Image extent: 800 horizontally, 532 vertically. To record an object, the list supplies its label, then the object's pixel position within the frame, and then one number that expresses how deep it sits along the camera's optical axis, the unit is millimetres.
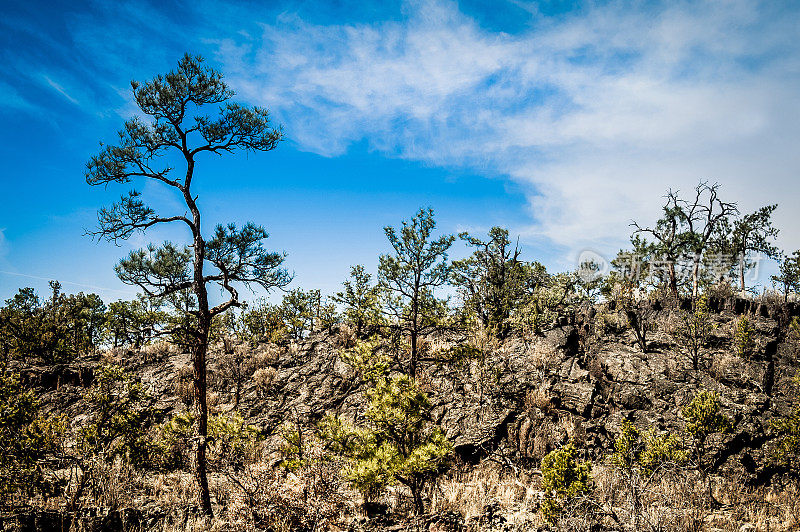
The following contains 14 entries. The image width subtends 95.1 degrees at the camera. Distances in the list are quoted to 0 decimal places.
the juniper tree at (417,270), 13664
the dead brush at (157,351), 18734
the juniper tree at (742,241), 26184
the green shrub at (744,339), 12388
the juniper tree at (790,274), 26422
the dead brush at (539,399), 11680
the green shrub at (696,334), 12485
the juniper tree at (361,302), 13484
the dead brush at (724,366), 11827
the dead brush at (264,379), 14891
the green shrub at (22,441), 7203
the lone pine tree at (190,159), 7598
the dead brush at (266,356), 16688
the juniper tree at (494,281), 18578
